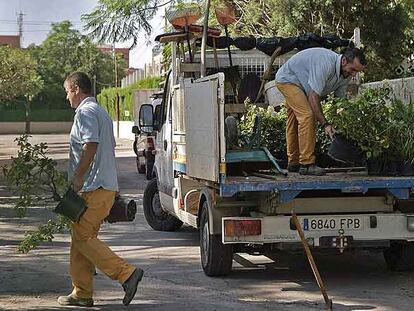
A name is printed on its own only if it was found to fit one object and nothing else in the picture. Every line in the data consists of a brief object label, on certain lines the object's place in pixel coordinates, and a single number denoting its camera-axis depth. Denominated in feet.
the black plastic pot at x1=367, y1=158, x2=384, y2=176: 46.46
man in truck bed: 47.38
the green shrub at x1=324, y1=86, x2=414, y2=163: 45.91
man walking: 39.64
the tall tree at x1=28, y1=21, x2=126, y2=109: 419.40
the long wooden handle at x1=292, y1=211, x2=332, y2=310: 40.53
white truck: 43.76
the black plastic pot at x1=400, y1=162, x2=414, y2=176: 45.36
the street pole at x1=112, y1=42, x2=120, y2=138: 318.67
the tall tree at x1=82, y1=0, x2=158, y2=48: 95.77
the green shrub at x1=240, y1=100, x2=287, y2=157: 53.10
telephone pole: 505.84
